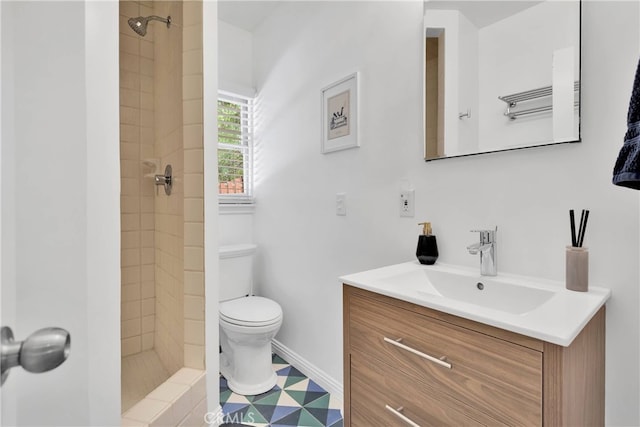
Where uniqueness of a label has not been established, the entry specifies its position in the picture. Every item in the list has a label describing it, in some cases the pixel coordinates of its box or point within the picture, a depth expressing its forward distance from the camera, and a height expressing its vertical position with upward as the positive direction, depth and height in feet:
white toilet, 5.90 -2.46
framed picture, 5.65 +1.71
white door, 1.09 +0.03
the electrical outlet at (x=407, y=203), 4.77 +0.09
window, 8.21 +1.58
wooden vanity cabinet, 2.28 -1.35
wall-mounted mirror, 3.37 +1.57
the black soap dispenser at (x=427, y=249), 4.30 -0.54
